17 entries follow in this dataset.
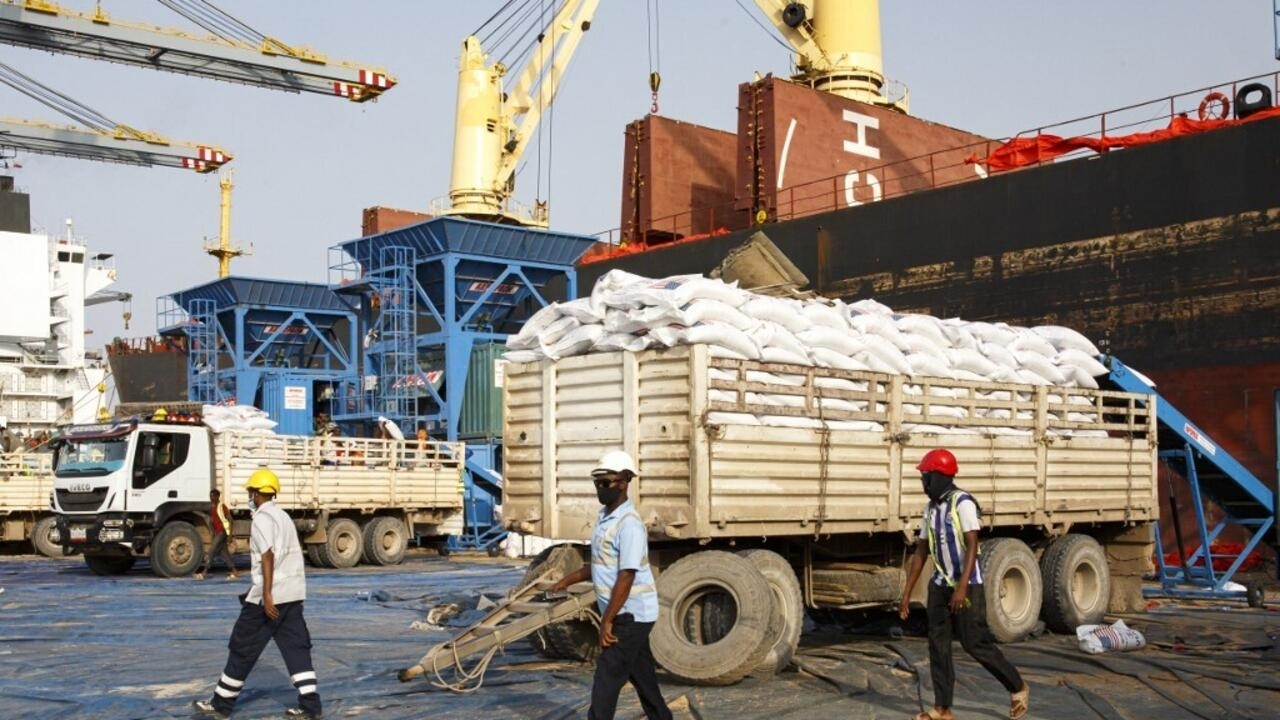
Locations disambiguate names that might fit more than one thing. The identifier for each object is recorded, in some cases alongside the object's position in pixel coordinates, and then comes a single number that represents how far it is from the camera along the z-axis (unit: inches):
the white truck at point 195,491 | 798.5
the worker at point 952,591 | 298.2
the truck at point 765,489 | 362.0
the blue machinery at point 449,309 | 1224.8
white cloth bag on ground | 425.7
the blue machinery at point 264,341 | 1544.0
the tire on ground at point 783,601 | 369.7
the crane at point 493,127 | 1662.2
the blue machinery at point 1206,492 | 571.2
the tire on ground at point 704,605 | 352.5
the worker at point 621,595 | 245.6
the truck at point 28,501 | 1044.5
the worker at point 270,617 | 312.8
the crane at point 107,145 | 2058.3
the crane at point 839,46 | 1630.2
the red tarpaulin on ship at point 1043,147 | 1017.5
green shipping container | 1238.3
